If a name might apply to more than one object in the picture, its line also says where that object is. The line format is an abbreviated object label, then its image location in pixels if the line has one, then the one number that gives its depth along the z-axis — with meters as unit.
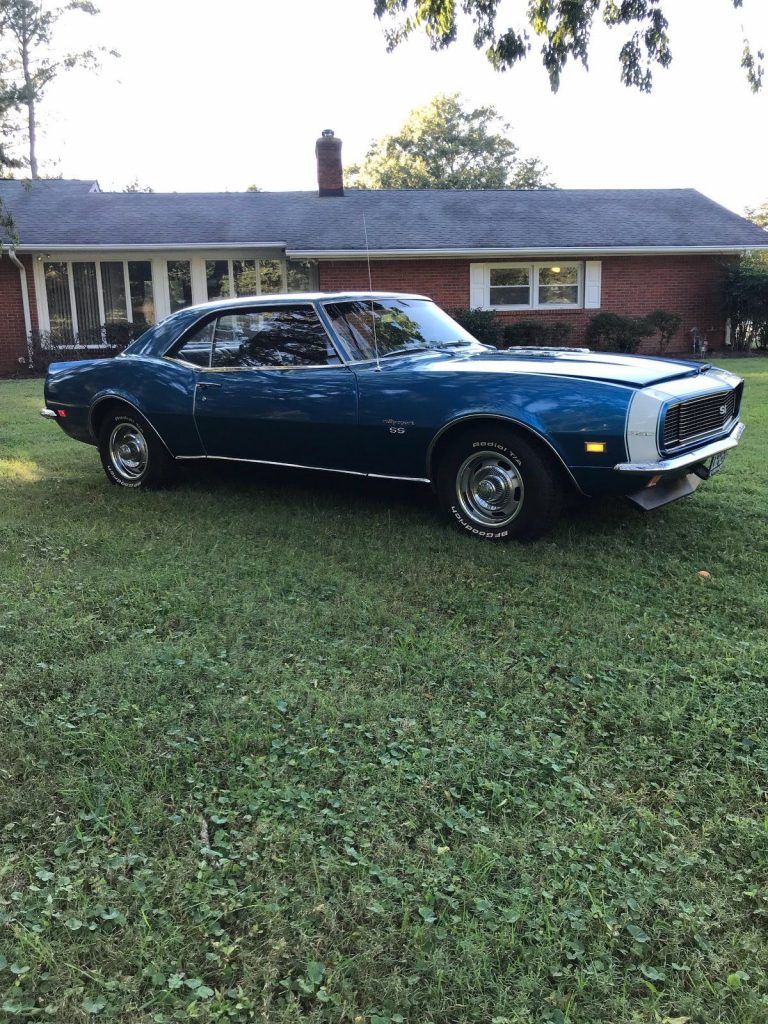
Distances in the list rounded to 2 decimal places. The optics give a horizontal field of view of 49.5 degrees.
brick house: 19.09
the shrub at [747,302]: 19.80
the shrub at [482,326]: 18.39
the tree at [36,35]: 27.06
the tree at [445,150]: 54.88
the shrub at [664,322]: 19.50
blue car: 4.73
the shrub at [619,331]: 19.31
